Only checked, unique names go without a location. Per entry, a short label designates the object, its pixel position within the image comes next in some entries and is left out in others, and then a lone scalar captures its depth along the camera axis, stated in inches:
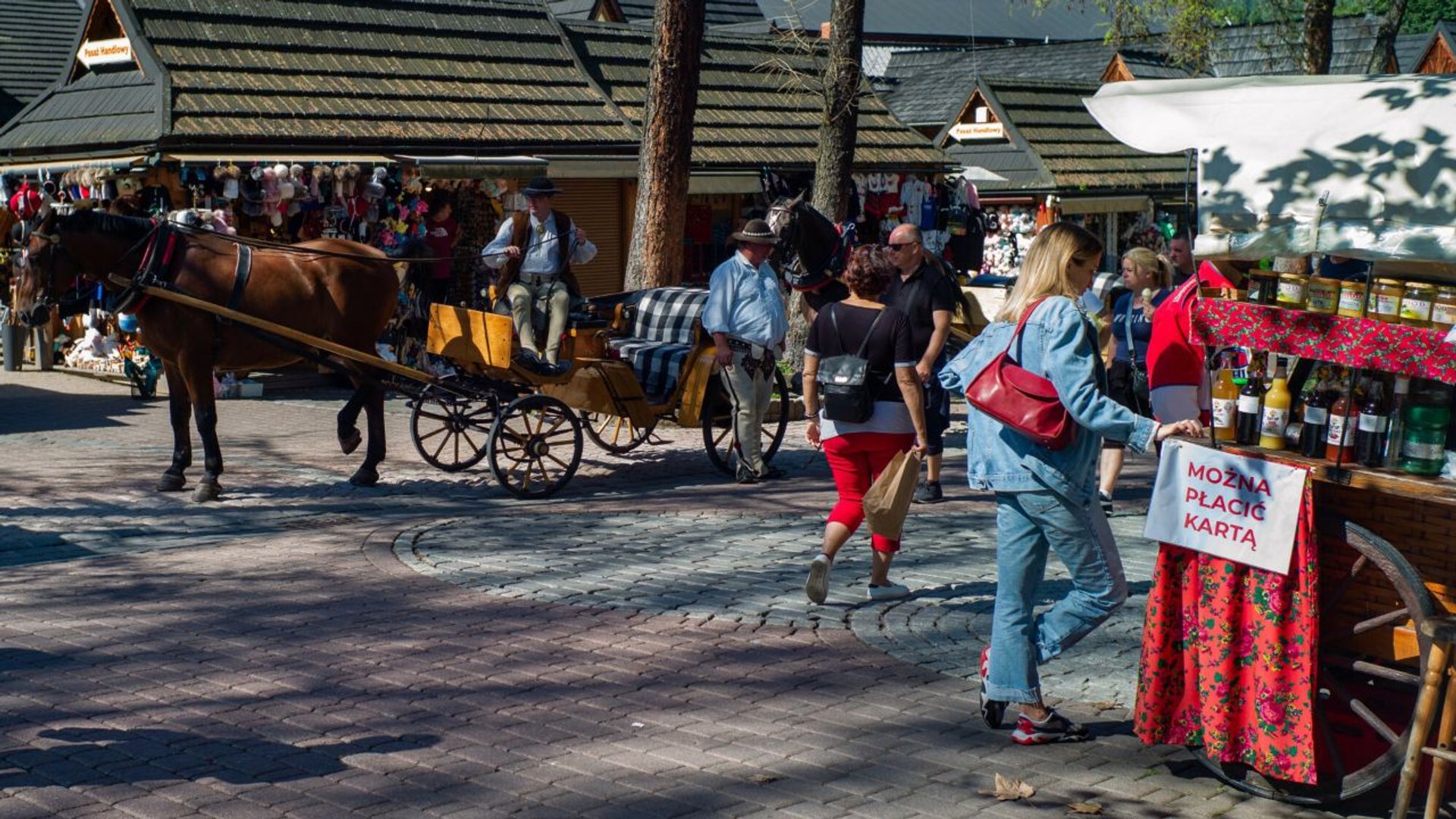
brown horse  474.3
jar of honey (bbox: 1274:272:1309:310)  233.3
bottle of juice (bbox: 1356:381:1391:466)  225.3
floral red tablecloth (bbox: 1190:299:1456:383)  214.2
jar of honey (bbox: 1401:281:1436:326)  225.6
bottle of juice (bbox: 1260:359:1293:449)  236.2
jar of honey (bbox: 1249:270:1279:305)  241.9
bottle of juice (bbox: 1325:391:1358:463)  226.1
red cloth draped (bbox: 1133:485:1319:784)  220.5
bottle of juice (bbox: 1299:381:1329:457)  232.8
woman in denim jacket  244.8
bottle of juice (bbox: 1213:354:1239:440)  242.8
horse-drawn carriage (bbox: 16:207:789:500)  474.6
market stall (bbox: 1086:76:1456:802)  220.2
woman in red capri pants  332.5
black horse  506.9
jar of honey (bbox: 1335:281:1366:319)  228.5
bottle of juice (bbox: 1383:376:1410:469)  223.0
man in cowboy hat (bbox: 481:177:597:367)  499.2
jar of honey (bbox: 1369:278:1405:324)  228.2
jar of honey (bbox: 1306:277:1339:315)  230.0
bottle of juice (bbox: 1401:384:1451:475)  220.5
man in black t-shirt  429.1
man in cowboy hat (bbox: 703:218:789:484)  476.4
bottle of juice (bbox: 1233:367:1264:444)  239.8
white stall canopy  225.8
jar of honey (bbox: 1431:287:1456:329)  224.1
